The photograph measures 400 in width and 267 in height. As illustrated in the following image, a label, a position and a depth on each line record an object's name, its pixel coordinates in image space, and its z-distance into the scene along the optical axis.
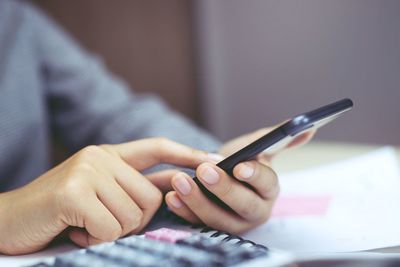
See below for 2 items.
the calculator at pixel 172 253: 0.26
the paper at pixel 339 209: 0.38
